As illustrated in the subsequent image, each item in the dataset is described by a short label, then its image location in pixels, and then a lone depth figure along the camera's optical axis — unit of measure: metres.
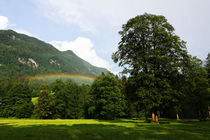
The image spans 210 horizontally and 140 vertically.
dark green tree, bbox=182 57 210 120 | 40.81
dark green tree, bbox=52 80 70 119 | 62.44
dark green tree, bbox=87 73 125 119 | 52.56
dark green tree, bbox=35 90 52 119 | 63.44
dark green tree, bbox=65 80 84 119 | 65.19
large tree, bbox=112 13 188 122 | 23.72
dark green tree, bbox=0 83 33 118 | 68.44
